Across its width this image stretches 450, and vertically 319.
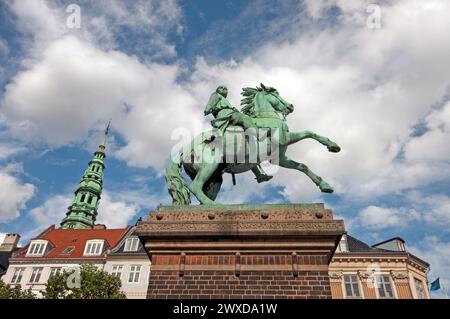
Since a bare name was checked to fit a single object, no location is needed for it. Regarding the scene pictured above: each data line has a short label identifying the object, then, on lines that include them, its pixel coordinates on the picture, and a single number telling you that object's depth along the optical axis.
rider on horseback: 8.51
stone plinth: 6.53
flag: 31.80
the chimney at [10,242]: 49.94
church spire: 63.47
